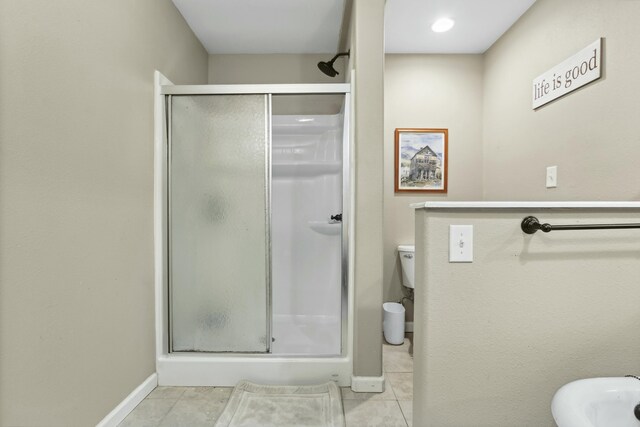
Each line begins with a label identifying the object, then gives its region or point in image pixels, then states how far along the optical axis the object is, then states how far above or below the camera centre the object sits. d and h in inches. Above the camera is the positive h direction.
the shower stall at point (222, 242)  72.7 -8.3
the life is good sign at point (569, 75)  63.4 +30.4
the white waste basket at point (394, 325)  97.0 -36.3
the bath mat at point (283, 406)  59.2 -40.6
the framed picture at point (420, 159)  106.6 +16.8
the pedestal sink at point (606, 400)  32.4 -20.1
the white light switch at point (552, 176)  76.1 +8.0
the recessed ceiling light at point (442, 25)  89.3 +53.5
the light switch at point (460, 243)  41.6 -4.6
